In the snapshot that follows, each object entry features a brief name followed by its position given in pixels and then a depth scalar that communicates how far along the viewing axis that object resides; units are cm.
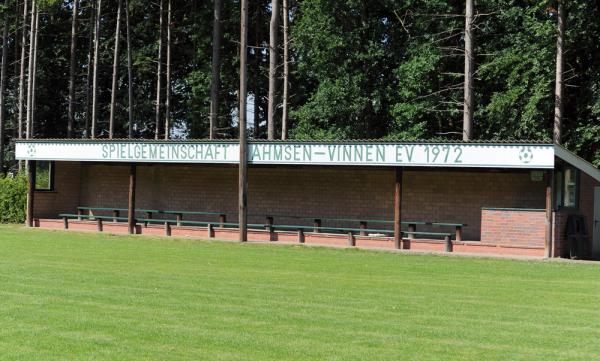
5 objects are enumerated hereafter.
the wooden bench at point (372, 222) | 2456
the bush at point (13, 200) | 3591
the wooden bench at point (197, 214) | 2919
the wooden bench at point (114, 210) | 3094
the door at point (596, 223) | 2468
